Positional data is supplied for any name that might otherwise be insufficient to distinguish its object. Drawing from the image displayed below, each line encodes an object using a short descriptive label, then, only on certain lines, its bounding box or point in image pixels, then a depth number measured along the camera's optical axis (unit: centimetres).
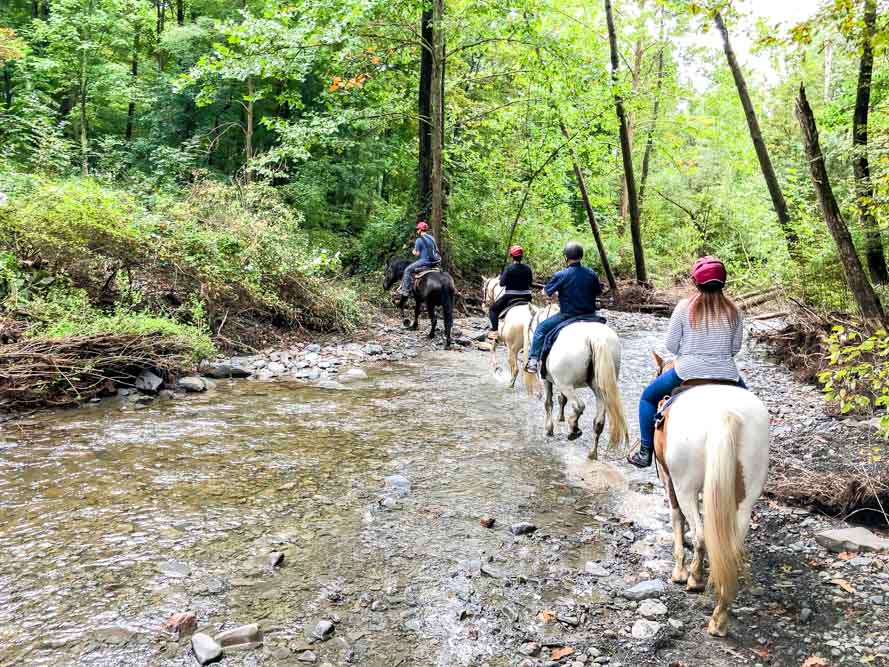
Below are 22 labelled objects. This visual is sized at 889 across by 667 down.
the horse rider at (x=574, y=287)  708
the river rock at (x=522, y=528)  476
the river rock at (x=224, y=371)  940
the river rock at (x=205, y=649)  306
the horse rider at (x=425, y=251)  1369
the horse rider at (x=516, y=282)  988
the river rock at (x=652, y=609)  370
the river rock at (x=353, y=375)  988
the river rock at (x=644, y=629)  348
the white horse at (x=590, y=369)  628
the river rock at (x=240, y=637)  321
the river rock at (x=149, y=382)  812
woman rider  406
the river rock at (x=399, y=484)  548
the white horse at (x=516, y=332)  939
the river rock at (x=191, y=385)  850
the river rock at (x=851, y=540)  435
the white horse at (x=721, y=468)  344
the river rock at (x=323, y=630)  337
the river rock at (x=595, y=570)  419
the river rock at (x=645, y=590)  388
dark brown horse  1305
